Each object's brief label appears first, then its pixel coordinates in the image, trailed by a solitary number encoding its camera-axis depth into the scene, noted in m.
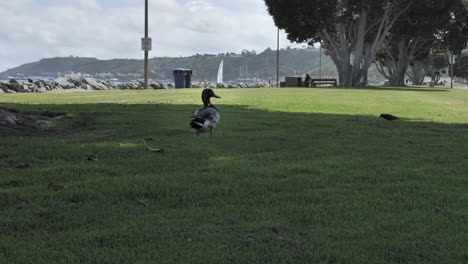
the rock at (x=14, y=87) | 32.50
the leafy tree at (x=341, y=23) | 40.50
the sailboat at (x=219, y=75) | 122.15
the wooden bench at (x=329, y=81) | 55.24
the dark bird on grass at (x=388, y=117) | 12.84
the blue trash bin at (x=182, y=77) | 44.59
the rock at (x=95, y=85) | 42.91
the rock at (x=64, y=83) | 41.33
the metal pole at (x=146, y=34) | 33.47
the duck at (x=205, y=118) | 7.71
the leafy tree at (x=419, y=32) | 46.38
